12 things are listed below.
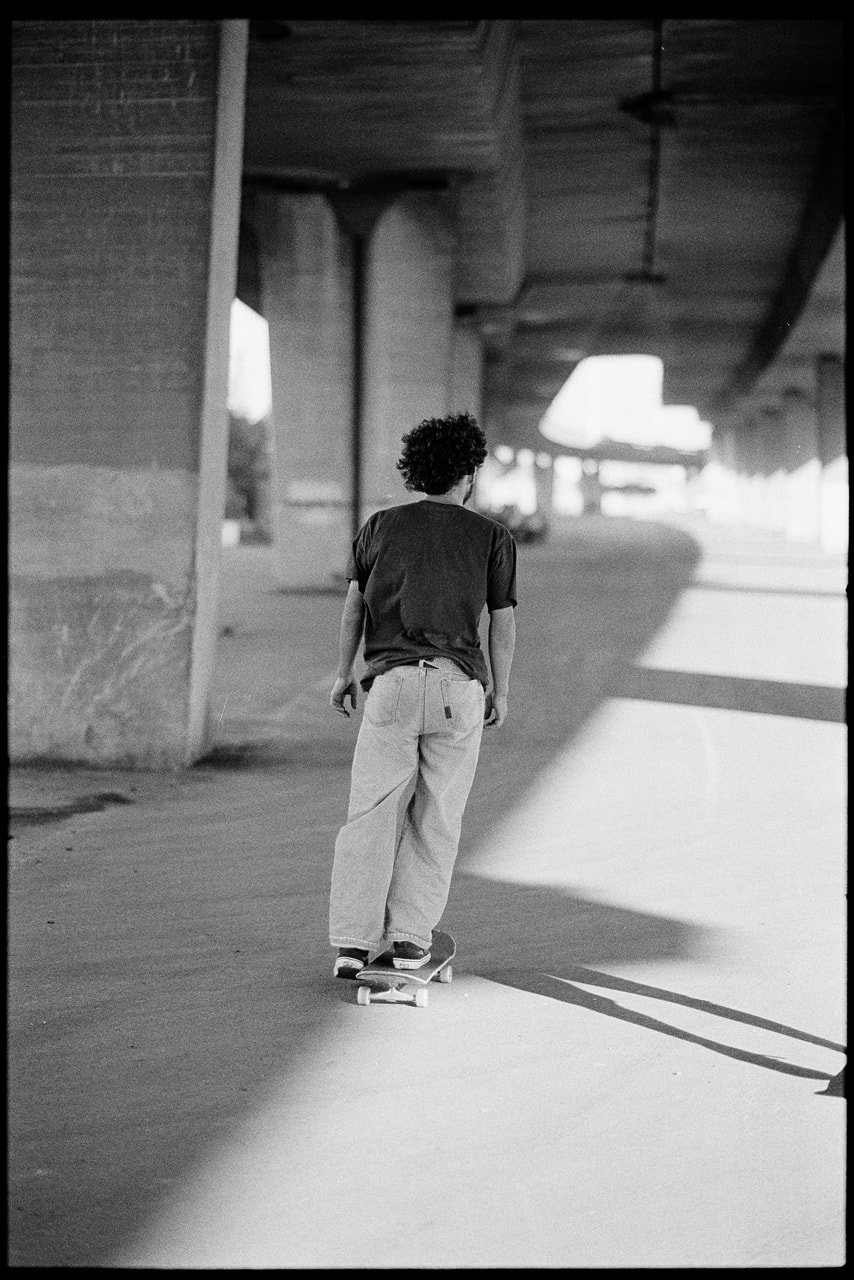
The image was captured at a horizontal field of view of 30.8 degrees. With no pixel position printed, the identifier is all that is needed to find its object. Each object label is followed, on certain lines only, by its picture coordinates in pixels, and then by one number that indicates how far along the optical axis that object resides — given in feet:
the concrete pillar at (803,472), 175.73
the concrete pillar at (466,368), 143.64
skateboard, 18.60
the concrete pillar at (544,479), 347.36
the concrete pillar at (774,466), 215.31
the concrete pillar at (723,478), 295.48
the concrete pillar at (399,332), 92.89
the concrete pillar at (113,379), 34.55
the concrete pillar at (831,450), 154.20
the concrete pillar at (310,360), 92.89
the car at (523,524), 168.42
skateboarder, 18.04
